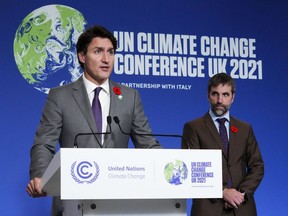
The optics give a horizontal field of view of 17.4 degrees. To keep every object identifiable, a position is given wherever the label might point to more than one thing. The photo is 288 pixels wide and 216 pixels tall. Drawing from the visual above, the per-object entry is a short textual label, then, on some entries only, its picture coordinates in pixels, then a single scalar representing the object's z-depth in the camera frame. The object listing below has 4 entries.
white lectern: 2.91
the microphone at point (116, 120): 3.67
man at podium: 3.96
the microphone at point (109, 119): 3.61
